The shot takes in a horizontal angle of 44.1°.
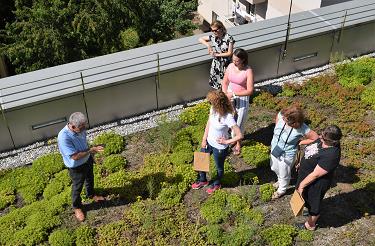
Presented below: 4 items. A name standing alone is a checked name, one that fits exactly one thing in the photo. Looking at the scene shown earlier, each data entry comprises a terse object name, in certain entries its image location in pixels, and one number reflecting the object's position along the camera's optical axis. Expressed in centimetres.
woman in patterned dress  874
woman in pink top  784
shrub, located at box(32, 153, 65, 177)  870
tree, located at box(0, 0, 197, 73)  1541
